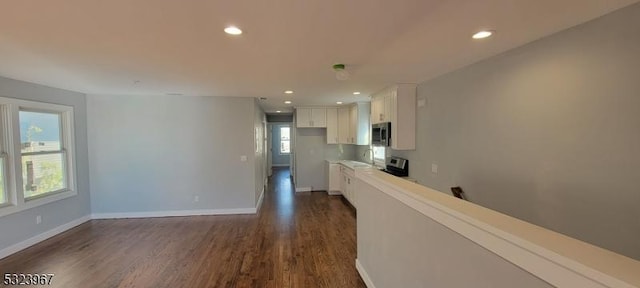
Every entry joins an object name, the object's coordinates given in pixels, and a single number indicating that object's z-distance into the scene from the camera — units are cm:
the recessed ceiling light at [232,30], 196
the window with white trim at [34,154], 354
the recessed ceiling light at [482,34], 206
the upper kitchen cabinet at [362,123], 624
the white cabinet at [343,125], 703
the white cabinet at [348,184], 564
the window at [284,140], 1292
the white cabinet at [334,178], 684
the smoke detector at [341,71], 296
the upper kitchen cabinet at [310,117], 702
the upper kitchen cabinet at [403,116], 408
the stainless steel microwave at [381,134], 440
